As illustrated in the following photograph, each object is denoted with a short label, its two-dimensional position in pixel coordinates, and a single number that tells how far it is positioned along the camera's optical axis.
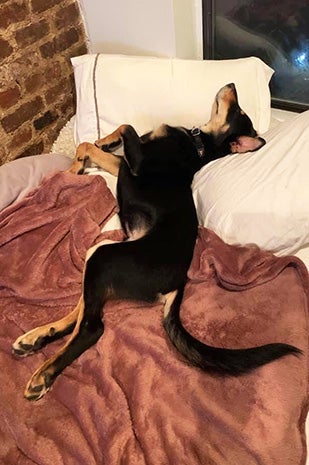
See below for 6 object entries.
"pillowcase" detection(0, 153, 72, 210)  1.71
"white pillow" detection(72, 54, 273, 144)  1.76
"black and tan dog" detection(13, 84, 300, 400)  1.24
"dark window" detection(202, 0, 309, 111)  1.78
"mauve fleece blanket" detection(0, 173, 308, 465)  1.10
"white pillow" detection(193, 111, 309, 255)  1.40
